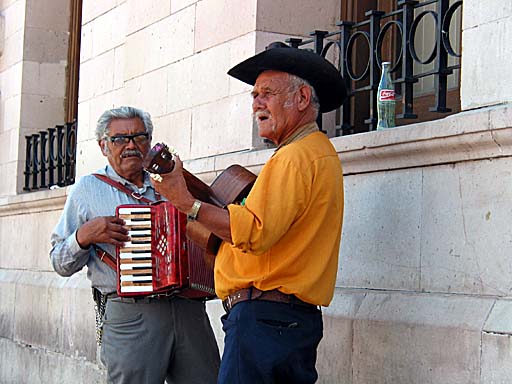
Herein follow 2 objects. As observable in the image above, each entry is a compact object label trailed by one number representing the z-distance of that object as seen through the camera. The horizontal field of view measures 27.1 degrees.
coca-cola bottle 5.66
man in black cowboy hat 4.20
